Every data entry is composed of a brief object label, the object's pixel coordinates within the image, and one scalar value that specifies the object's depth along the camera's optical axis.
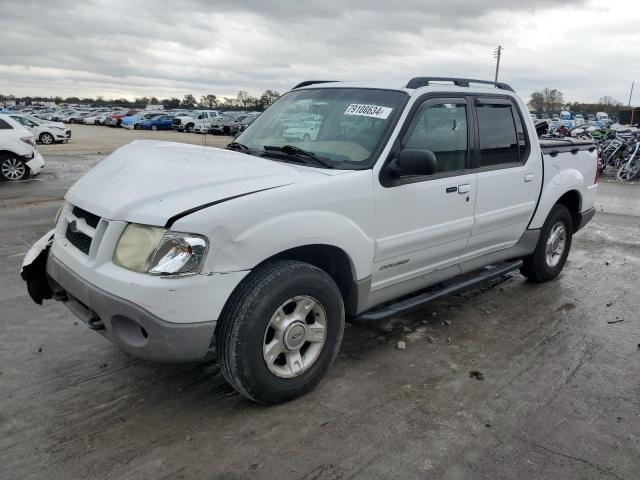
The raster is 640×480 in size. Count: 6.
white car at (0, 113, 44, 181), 12.76
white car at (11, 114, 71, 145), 25.44
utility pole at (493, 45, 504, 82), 61.27
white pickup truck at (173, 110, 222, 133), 42.78
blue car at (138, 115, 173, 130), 44.62
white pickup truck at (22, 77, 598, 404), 2.81
